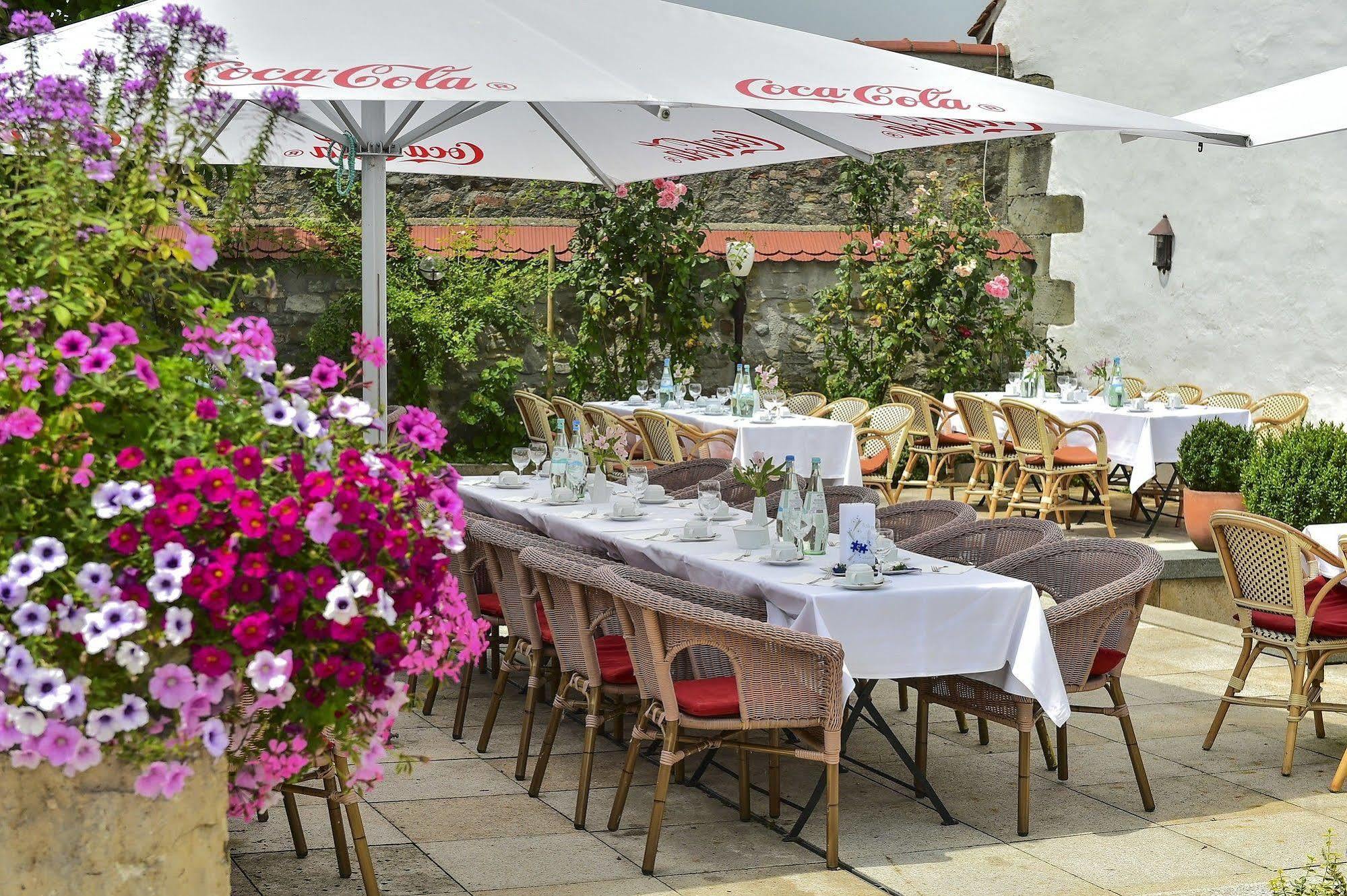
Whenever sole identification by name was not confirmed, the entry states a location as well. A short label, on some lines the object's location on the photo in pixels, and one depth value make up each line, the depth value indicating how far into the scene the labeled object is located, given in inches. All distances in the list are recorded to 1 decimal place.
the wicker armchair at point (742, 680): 148.3
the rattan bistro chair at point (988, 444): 379.9
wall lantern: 451.8
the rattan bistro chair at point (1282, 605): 187.3
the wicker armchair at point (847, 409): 379.9
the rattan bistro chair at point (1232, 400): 398.0
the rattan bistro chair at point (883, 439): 369.4
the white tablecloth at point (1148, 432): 351.9
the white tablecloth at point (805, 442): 341.1
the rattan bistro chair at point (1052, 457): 354.0
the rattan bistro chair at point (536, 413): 390.3
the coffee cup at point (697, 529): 199.0
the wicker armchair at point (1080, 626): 165.3
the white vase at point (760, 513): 194.4
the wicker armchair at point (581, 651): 163.5
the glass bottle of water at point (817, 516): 183.5
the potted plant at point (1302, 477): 268.8
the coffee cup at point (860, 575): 162.9
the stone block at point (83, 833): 83.7
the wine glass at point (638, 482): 232.2
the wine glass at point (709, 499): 205.8
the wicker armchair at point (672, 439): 342.0
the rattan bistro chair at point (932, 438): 400.8
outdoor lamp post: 462.6
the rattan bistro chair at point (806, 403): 395.5
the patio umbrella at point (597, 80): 165.5
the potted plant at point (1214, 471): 314.0
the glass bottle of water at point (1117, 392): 371.6
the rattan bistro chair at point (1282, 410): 380.8
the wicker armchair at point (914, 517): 221.1
